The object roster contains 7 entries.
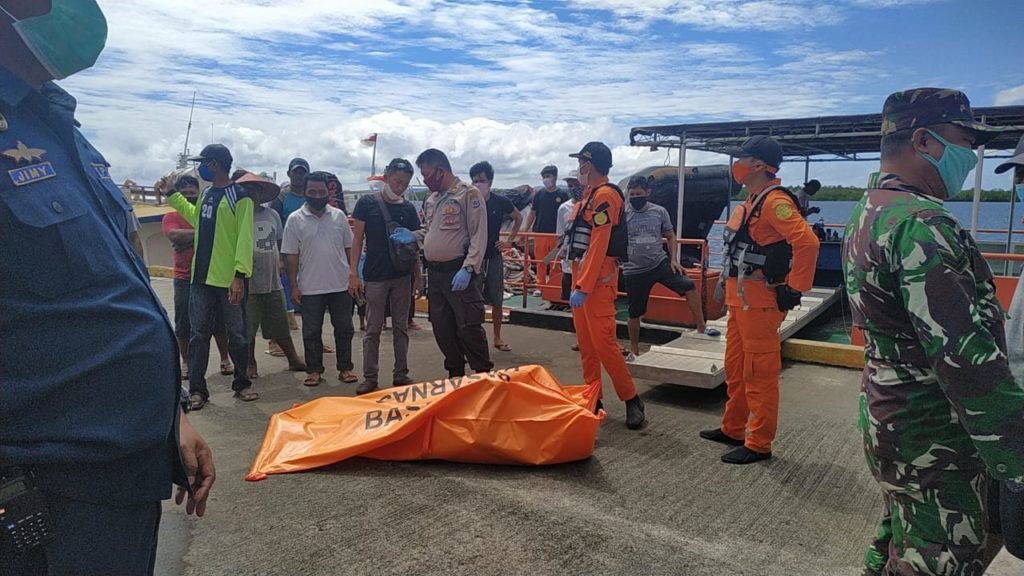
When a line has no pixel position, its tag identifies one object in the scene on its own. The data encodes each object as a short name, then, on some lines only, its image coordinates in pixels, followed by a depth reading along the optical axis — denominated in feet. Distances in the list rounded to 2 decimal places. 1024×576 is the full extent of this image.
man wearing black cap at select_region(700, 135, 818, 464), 12.00
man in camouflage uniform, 5.26
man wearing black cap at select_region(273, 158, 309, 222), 22.16
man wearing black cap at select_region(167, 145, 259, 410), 15.98
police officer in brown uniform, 16.38
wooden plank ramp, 16.25
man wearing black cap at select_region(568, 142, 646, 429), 14.03
